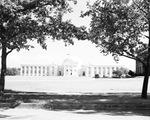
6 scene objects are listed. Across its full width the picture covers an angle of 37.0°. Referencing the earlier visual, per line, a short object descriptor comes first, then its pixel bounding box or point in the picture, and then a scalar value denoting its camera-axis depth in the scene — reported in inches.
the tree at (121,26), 603.5
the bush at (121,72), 3568.7
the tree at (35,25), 547.5
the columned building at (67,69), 5757.9
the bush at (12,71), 4530.0
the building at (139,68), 3523.6
